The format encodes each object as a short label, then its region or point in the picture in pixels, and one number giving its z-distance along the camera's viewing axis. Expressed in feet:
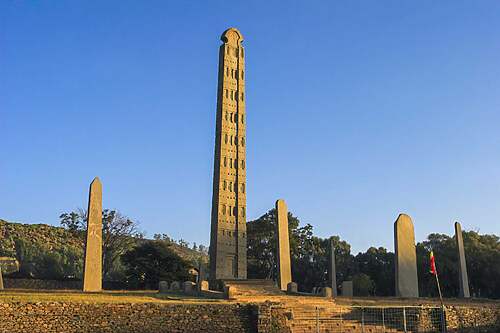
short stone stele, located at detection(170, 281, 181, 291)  91.08
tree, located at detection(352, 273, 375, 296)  131.64
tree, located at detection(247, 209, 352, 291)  160.66
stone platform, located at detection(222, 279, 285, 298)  79.38
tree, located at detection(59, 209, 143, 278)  147.44
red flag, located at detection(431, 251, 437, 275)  63.87
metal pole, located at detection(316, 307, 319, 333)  59.98
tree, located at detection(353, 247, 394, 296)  150.41
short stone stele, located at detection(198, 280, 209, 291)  84.60
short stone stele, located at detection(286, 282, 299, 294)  90.23
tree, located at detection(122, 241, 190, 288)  122.01
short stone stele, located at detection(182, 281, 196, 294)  86.17
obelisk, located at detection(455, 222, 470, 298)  101.41
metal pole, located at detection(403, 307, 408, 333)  61.21
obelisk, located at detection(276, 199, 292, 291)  94.48
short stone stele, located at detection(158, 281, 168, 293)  86.71
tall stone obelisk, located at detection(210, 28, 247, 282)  108.37
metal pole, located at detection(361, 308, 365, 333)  61.98
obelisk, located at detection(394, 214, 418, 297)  82.20
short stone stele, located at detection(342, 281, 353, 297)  92.94
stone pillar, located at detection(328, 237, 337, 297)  110.78
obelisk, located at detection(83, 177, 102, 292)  80.23
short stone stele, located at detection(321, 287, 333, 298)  81.87
